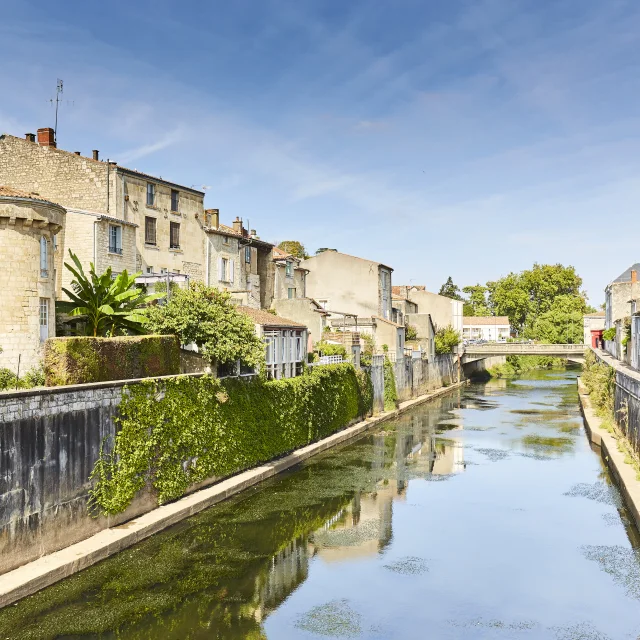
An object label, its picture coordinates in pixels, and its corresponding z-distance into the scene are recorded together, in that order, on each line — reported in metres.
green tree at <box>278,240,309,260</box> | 91.16
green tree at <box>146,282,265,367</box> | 21.89
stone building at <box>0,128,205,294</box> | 31.59
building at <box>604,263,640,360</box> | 59.01
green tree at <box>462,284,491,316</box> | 137.75
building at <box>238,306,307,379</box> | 27.36
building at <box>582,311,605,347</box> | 95.91
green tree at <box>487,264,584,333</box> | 123.81
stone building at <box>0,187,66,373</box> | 17.66
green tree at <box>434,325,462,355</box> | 64.56
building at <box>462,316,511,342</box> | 126.00
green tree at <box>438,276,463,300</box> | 144.62
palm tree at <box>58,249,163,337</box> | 21.11
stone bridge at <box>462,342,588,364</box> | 69.88
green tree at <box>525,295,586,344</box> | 107.06
